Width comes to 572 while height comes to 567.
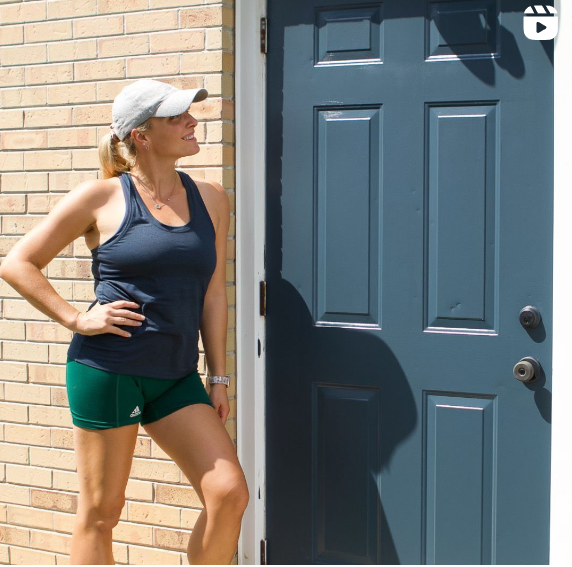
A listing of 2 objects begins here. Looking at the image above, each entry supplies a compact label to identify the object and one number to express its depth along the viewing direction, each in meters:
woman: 2.79
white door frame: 3.48
